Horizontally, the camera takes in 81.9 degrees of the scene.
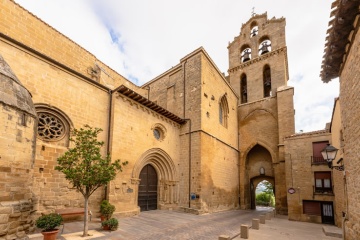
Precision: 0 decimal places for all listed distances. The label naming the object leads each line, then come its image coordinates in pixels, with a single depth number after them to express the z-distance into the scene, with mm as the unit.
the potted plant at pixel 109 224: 6840
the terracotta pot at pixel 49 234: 5242
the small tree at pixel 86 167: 6121
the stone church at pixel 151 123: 5594
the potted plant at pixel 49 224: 5258
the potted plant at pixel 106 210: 7848
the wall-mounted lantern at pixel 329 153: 6324
